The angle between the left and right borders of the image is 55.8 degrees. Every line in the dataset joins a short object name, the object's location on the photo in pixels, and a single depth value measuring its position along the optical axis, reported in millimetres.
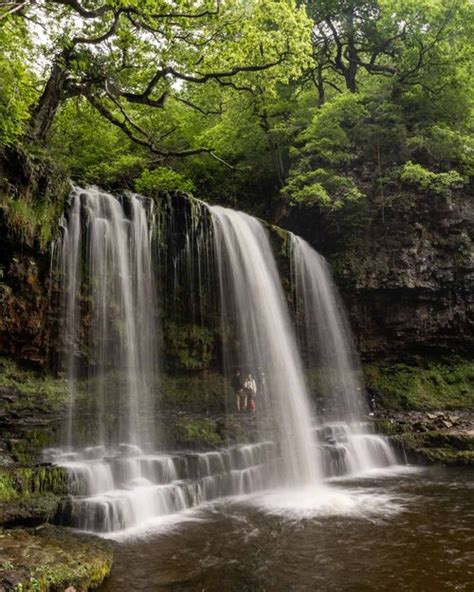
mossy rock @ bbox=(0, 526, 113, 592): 4832
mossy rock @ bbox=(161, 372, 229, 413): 13812
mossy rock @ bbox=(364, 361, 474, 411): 17172
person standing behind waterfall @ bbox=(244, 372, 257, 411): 14133
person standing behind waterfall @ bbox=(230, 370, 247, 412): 14312
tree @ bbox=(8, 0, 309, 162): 12109
